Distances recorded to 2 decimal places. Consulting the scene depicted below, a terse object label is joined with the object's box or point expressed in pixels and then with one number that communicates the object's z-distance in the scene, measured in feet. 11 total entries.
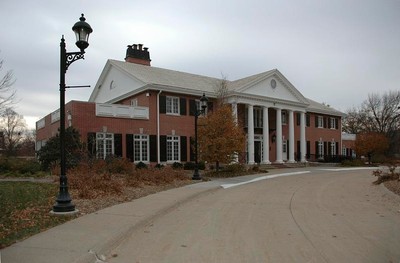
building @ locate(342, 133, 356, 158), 166.09
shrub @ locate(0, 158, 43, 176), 66.59
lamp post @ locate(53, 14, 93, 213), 29.66
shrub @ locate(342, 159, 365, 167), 125.70
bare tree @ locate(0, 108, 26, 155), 219.53
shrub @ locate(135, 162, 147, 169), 80.65
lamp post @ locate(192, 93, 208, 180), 63.96
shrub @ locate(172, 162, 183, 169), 87.25
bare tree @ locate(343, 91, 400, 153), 207.62
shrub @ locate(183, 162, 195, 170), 89.66
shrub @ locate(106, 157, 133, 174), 66.64
